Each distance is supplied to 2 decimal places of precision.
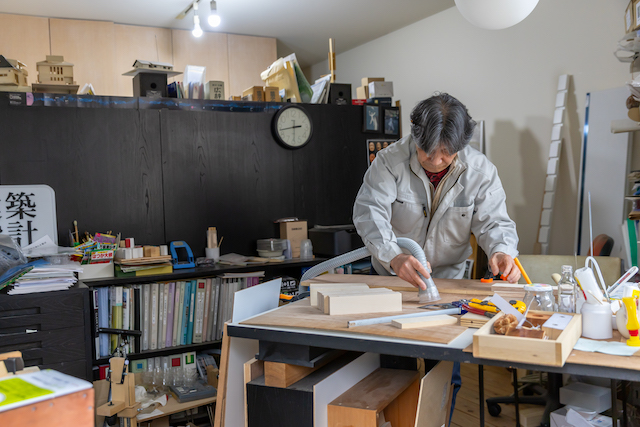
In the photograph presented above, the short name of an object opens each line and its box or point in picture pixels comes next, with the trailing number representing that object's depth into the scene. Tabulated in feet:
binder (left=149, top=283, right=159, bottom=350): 9.43
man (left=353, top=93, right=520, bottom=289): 6.75
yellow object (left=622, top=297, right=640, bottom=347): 3.97
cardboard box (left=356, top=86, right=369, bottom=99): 13.39
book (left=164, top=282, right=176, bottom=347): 9.56
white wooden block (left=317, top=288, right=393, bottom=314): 5.24
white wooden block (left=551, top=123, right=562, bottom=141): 13.20
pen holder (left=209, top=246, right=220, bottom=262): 10.74
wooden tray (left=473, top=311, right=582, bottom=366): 3.63
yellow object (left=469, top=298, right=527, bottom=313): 4.76
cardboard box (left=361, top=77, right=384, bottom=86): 13.55
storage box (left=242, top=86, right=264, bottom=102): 11.87
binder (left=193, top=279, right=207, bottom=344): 9.78
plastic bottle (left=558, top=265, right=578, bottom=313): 4.66
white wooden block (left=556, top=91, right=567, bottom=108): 13.17
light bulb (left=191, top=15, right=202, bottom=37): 16.31
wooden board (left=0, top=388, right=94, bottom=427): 2.72
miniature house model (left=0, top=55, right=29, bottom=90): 9.60
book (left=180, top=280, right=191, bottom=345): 9.71
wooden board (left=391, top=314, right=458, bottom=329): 4.54
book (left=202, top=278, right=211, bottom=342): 9.85
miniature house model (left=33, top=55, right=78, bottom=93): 10.00
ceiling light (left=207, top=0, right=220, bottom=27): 14.85
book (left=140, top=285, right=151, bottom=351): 9.37
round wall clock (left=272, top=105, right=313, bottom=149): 11.64
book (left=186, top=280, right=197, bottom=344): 9.75
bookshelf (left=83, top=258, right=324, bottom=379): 9.02
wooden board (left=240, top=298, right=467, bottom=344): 4.33
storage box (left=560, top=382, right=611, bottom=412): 8.12
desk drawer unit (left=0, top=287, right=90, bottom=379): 7.61
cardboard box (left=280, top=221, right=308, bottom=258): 11.39
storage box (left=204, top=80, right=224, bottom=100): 11.47
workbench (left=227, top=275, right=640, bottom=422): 3.69
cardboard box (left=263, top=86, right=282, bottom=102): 11.93
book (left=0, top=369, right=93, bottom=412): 2.79
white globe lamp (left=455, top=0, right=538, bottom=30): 7.63
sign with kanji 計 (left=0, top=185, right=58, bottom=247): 9.32
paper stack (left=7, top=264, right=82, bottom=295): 7.70
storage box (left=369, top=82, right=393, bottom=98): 13.06
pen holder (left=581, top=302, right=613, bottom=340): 4.23
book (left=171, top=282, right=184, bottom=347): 9.64
